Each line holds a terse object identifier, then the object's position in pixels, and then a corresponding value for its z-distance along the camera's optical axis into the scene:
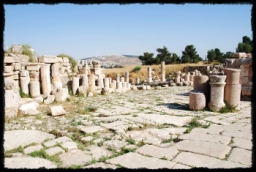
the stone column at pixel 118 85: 14.61
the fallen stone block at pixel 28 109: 6.26
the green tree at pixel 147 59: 53.97
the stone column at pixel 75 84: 11.05
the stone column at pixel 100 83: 13.54
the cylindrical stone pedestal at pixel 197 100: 7.12
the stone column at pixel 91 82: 11.88
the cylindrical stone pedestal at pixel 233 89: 7.22
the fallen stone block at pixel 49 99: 8.27
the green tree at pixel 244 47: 36.94
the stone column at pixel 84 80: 11.56
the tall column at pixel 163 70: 26.65
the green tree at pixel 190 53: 51.16
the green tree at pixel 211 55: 44.41
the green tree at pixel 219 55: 43.53
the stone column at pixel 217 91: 7.00
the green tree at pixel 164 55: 52.88
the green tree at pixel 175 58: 51.66
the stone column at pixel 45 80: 9.63
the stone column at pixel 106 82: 13.72
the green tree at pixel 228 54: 44.72
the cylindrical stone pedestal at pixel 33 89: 8.84
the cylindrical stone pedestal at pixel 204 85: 7.50
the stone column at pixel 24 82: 8.90
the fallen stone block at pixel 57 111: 6.25
